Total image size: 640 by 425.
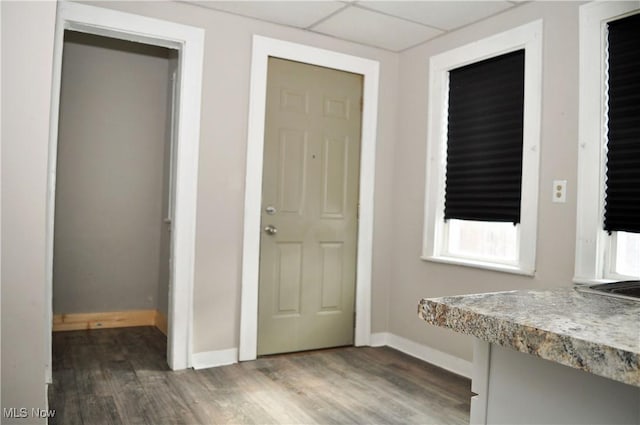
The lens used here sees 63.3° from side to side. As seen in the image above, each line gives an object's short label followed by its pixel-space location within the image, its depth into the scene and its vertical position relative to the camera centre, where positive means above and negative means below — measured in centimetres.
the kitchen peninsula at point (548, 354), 86 -22
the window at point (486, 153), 309 +46
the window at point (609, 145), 257 +43
